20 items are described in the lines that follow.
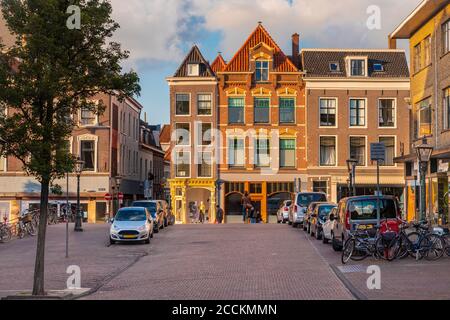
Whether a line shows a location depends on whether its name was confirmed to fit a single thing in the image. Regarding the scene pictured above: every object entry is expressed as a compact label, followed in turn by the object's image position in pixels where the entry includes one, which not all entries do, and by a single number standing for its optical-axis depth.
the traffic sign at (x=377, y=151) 24.86
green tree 15.54
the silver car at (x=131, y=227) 30.69
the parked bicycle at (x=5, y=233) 33.19
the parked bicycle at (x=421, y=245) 21.80
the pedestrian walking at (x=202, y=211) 59.16
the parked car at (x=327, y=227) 27.45
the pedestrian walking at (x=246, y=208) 53.14
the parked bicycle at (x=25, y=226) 35.78
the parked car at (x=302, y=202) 40.06
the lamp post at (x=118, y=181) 55.56
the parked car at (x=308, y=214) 35.76
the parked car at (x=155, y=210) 37.91
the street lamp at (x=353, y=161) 37.50
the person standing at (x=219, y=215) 55.03
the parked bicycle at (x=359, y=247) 21.72
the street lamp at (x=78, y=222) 39.41
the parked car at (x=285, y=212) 47.46
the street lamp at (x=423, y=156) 25.44
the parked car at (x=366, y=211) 23.47
